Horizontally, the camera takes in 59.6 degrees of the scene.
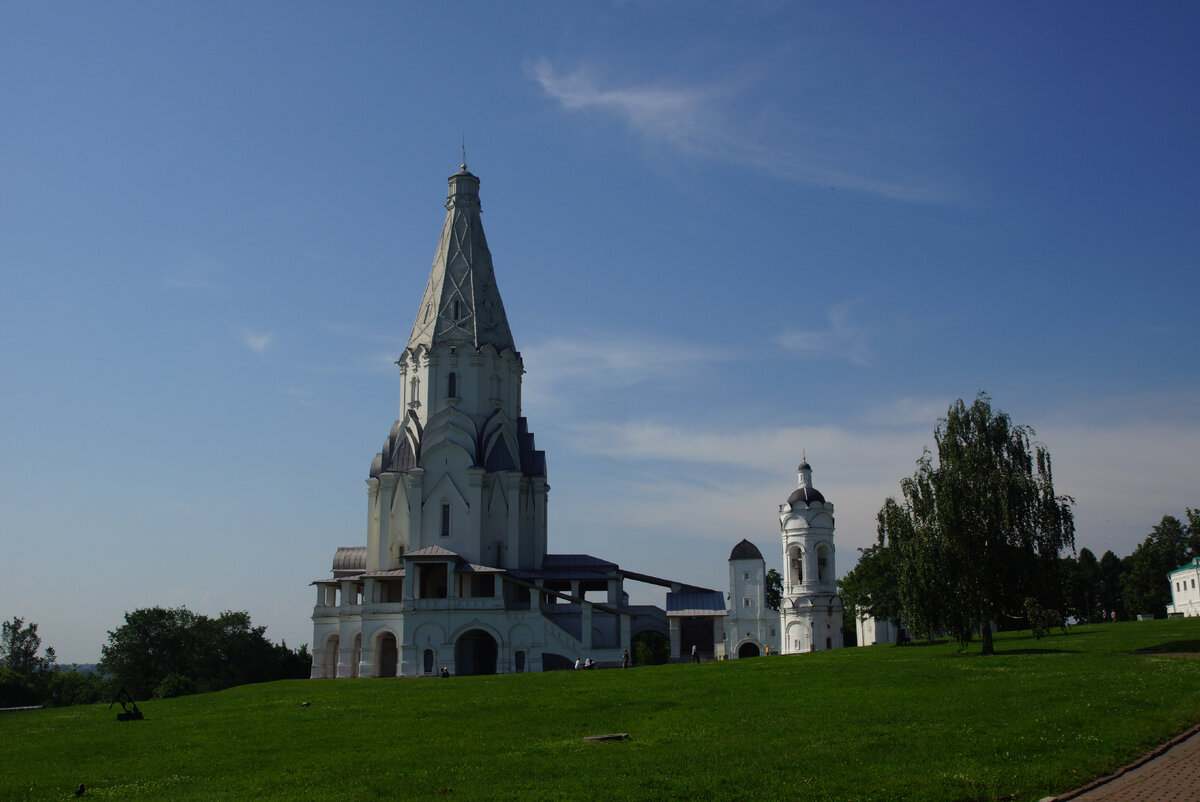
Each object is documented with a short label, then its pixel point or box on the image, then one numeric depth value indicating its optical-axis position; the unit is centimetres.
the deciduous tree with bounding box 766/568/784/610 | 7825
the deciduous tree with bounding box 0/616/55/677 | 7725
